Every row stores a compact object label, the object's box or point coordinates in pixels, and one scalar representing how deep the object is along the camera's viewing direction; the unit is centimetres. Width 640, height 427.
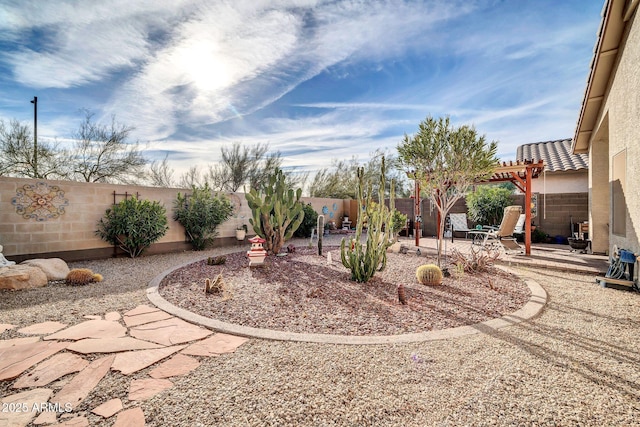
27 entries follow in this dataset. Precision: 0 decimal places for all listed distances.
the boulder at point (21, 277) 460
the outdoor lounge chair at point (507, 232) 752
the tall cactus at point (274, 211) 777
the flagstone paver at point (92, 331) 293
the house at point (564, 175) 1108
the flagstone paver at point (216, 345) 263
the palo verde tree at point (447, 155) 613
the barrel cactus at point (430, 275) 490
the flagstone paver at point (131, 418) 170
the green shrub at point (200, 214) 912
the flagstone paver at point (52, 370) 215
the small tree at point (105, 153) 1393
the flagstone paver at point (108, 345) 265
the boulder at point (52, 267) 528
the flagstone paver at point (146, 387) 198
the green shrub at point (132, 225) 744
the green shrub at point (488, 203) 1126
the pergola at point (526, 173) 785
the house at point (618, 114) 448
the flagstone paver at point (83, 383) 195
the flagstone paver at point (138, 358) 235
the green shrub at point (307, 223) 1265
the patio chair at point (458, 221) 1048
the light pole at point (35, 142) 1272
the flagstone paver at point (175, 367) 226
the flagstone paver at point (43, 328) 306
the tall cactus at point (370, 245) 505
